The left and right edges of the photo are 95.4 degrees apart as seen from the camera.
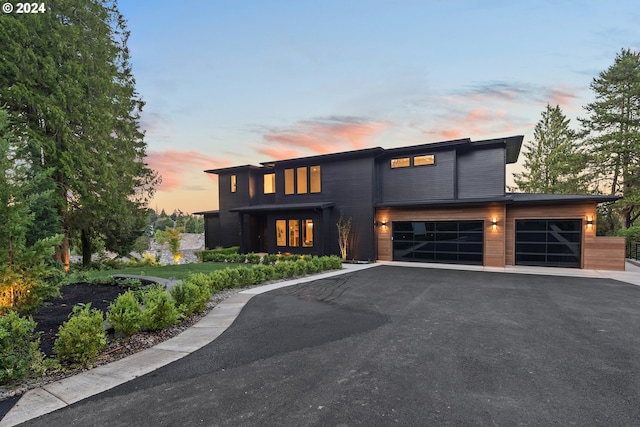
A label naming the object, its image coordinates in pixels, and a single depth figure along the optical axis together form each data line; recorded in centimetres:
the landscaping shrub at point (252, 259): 1641
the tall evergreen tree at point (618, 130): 2130
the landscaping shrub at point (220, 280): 891
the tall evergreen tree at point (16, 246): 489
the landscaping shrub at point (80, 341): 396
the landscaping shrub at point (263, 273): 1052
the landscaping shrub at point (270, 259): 1560
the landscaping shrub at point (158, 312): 515
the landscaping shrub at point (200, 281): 732
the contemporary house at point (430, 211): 1361
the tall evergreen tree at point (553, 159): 2442
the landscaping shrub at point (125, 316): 481
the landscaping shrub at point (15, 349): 349
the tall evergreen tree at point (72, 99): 1064
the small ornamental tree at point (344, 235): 1712
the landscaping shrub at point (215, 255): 1829
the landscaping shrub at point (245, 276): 989
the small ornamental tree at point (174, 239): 2242
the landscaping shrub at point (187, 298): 626
